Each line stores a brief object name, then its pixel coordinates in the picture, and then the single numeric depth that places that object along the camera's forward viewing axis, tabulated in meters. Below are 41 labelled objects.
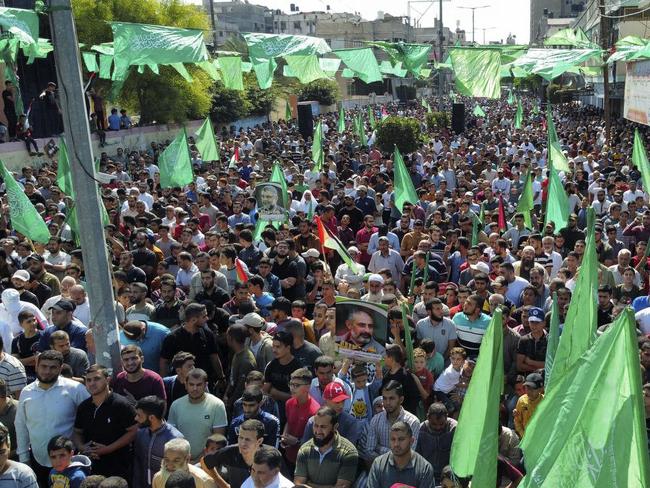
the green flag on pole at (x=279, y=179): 12.63
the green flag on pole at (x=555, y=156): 12.83
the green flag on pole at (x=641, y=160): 11.31
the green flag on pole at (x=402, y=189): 13.26
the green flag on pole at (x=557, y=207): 11.28
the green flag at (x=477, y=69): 12.50
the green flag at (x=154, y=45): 9.19
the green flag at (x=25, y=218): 10.13
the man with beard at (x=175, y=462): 4.78
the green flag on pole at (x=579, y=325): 5.11
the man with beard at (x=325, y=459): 5.14
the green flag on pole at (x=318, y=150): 17.64
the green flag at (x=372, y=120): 26.94
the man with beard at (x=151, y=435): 5.30
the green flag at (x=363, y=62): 14.27
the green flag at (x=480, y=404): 4.59
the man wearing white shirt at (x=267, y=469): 4.70
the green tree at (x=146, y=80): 28.84
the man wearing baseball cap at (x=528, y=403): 5.89
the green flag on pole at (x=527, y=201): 12.34
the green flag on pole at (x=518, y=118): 29.41
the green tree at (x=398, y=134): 24.30
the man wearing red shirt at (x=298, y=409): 5.75
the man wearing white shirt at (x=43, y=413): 5.49
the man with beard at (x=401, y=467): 4.91
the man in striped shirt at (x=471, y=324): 7.34
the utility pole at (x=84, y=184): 5.47
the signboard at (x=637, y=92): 22.98
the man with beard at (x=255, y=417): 5.47
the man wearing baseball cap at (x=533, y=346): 7.04
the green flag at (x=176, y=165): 13.67
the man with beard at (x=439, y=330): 7.33
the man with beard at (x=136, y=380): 5.90
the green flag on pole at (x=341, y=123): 28.44
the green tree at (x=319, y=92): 48.59
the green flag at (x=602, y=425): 3.57
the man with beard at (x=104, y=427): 5.43
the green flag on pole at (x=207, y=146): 15.50
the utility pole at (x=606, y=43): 20.11
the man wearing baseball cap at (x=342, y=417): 5.65
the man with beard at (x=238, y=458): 5.08
